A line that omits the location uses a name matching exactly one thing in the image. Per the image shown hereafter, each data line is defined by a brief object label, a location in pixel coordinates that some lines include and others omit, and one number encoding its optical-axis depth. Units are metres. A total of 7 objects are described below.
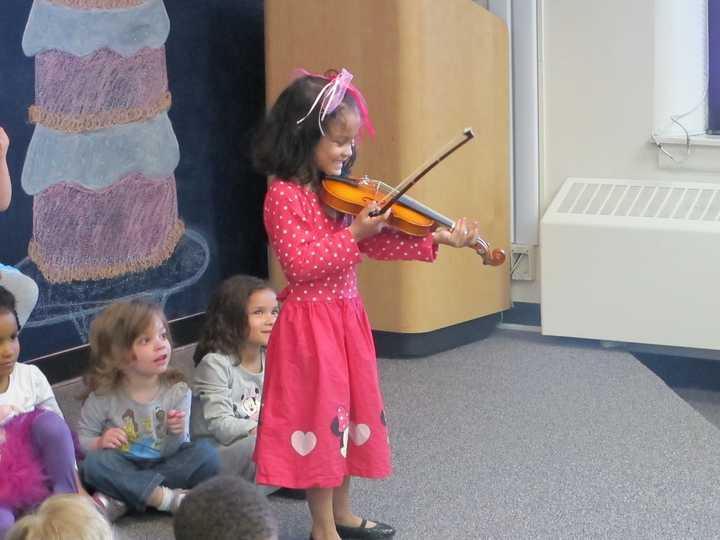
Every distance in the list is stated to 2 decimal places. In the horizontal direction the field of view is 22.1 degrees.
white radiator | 5.95
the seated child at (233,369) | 4.00
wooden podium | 5.89
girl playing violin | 3.24
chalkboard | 5.38
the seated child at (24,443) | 3.37
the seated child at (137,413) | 3.76
